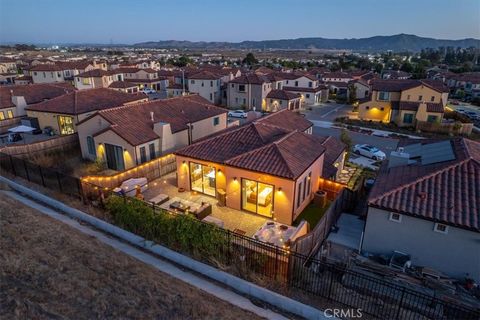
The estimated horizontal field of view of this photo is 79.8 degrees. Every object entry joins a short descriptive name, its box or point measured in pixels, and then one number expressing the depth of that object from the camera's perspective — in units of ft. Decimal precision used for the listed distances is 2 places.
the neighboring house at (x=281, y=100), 163.69
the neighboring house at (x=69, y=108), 96.64
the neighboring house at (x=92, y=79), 196.54
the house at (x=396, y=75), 251.60
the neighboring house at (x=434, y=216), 38.83
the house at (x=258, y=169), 51.55
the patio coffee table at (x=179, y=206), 52.48
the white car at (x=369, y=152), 94.94
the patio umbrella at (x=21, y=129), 88.60
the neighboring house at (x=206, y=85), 182.39
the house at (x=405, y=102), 130.14
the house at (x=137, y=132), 71.61
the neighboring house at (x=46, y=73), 200.67
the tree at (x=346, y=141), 91.15
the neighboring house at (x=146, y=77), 239.50
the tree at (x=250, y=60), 406.62
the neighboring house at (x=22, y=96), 112.47
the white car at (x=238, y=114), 154.30
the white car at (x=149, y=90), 223.59
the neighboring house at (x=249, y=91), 167.94
